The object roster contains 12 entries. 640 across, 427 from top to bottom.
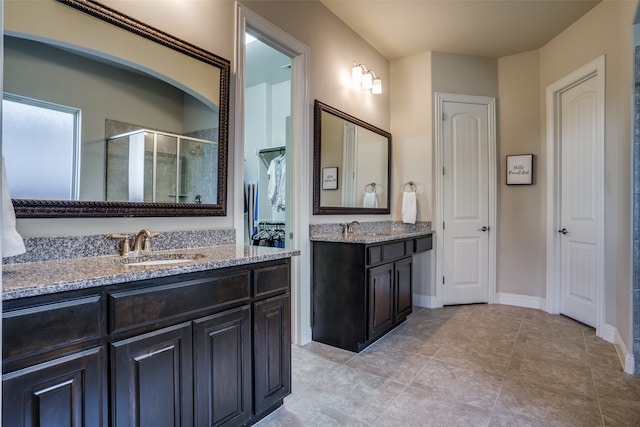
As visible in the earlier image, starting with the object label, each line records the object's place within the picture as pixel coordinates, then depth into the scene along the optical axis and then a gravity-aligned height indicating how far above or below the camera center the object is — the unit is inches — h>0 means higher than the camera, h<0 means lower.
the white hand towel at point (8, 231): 43.1 -2.3
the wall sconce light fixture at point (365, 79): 132.1 +54.2
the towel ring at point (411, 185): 155.5 +13.4
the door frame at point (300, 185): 108.3 +9.2
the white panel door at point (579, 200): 123.0 +5.5
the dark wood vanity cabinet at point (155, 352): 39.2 -20.0
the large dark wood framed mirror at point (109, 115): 54.3 +19.0
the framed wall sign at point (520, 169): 149.1 +20.2
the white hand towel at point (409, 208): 151.3 +2.8
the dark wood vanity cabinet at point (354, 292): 102.6 -24.7
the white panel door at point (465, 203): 153.3 +5.2
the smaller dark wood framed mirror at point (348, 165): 116.2 +19.3
